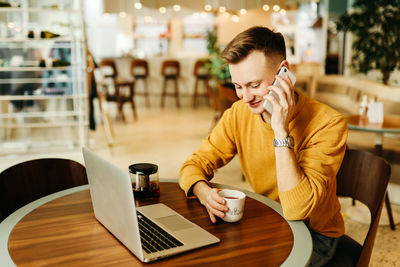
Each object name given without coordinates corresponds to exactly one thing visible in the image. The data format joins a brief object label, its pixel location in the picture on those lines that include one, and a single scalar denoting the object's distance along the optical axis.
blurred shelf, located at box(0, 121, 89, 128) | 4.85
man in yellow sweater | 1.28
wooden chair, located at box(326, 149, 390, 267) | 1.30
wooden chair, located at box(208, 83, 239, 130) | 4.62
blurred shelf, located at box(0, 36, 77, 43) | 4.57
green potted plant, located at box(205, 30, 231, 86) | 6.58
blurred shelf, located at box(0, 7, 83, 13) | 4.51
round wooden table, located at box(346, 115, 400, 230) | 2.96
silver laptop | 0.96
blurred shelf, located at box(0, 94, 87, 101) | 4.76
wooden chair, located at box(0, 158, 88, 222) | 1.53
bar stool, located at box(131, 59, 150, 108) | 9.16
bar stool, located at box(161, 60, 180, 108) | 9.16
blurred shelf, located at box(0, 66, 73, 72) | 4.67
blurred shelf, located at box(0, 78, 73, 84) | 4.95
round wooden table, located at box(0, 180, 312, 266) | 1.02
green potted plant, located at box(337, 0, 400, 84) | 5.19
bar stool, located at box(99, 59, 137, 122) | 7.19
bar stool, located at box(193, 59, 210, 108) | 9.08
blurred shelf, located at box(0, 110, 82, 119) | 4.99
